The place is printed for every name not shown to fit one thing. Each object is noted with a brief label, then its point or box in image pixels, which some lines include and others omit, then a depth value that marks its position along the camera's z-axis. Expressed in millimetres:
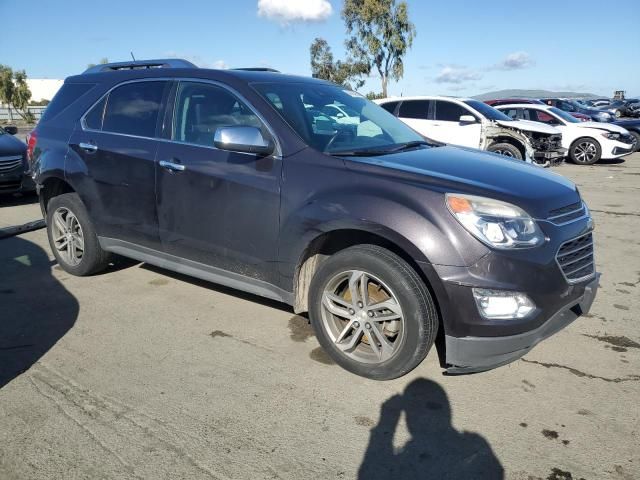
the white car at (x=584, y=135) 13344
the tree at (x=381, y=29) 33250
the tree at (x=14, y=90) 47062
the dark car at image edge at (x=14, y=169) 8242
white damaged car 10672
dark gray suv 2674
